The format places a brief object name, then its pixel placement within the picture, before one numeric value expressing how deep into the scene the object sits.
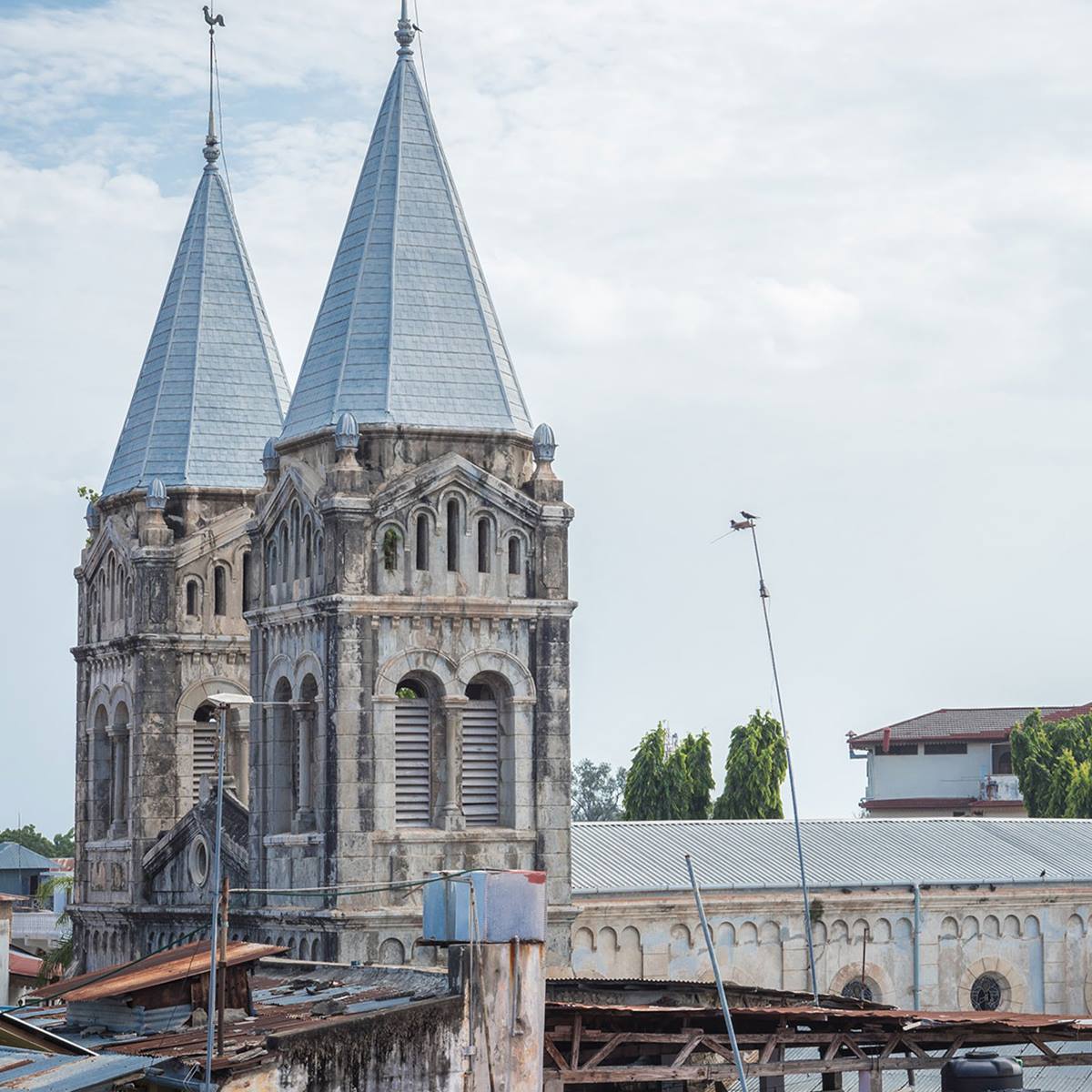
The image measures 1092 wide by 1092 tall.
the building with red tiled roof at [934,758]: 106.00
